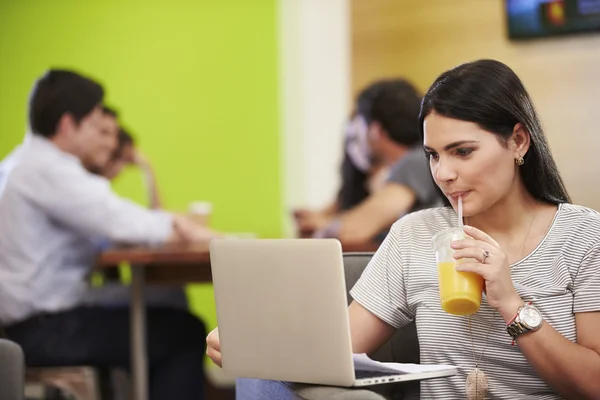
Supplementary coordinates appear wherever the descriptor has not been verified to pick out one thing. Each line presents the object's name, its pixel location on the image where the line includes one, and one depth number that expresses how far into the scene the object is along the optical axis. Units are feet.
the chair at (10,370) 9.94
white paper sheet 8.01
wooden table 16.14
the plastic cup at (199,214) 21.31
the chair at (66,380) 15.95
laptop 7.77
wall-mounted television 21.53
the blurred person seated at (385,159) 18.11
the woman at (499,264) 8.31
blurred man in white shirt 16.17
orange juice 8.20
